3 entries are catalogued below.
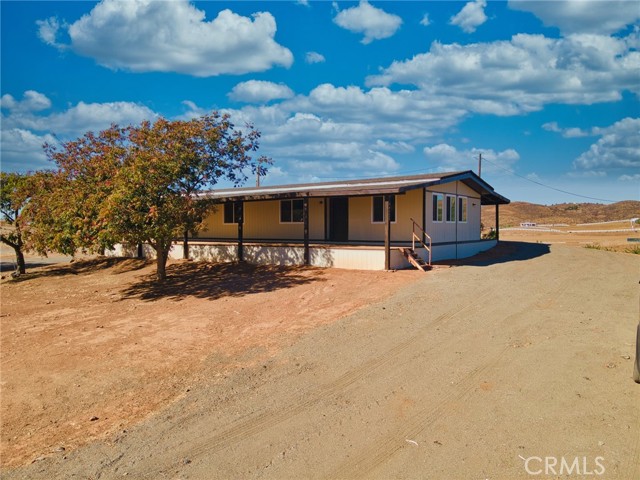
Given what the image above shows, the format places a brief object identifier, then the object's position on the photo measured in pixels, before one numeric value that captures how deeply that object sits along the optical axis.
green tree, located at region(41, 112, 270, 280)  12.64
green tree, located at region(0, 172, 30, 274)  19.00
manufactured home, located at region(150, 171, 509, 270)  15.95
